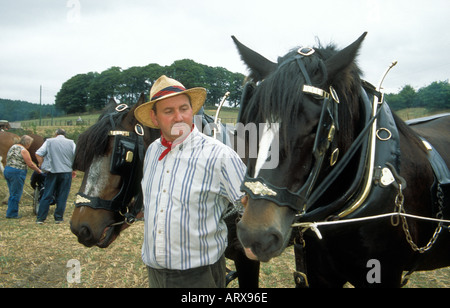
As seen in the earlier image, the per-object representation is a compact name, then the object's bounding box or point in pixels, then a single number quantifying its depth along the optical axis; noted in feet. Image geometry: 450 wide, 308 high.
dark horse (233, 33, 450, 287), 4.82
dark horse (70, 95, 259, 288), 7.42
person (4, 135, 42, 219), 25.96
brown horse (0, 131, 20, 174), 35.63
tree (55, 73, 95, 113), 120.06
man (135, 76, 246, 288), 6.11
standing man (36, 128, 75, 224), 24.34
